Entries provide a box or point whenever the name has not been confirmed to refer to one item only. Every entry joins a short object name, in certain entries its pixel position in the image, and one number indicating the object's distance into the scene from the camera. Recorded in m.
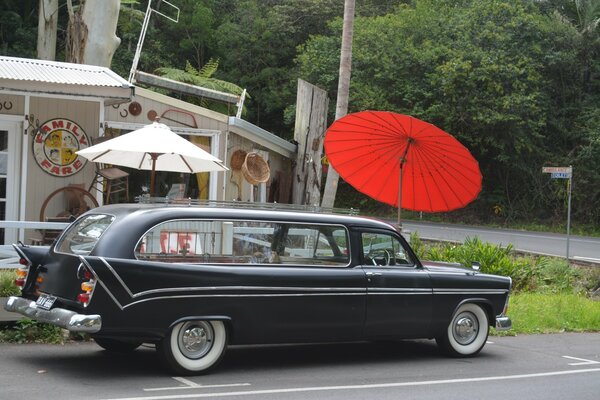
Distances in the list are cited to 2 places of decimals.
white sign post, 19.38
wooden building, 13.38
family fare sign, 14.40
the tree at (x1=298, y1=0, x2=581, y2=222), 32.69
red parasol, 12.41
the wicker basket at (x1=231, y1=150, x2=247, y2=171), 17.23
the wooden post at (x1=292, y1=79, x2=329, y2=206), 17.80
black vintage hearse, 7.78
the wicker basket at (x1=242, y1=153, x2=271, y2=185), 16.81
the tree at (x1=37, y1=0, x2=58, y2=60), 22.14
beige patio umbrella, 12.05
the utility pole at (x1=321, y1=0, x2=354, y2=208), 17.77
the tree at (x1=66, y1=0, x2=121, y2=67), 17.17
